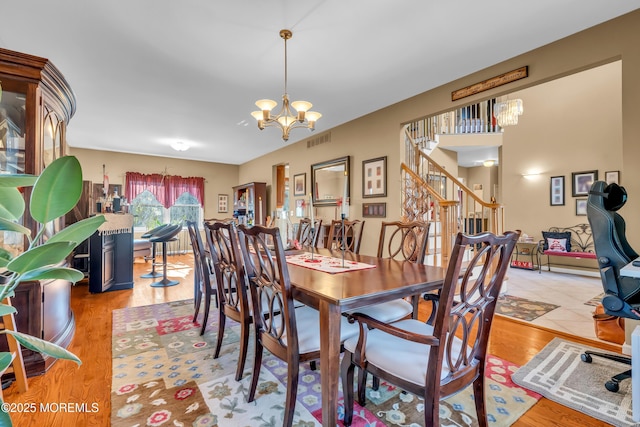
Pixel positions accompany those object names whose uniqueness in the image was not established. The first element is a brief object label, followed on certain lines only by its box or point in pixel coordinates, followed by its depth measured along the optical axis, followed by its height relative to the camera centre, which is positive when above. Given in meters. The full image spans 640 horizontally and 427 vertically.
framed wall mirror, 5.40 +0.59
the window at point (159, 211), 7.85 +0.02
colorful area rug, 1.61 -1.09
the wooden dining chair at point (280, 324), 1.46 -0.63
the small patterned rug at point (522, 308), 3.23 -1.08
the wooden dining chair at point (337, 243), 3.10 -0.28
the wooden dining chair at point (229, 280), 1.82 -0.46
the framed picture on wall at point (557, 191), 5.87 +0.42
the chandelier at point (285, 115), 2.93 +0.99
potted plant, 0.70 -0.02
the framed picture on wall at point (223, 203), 9.01 +0.26
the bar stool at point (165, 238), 4.58 -0.41
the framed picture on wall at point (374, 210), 4.60 +0.03
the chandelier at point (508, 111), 4.87 +1.63
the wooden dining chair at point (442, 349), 1.17 -0.63
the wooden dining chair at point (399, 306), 1.89 -0.61
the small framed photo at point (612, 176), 5.12 +0.62
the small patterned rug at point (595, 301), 3.64 -1.09
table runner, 1.94 -0.36
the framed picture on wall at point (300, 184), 6.24 +0.58
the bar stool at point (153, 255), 4.86 -0.74
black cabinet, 4.03 -0.67
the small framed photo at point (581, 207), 5.58 +0.10
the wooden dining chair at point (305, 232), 3.72 -0.25
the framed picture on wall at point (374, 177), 4.56 +0.54
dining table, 1.31 -0.37
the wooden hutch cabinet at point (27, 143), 2.06 +0.48
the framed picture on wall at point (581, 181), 5.43 +0.57
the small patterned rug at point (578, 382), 1.69 -1.09
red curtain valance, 7.62 +0.68
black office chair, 1.90 -0.26
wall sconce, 6.23 +0.78
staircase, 3.95 +0.11
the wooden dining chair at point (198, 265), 2.59 -0.47
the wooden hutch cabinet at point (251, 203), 7.56 +0.23
